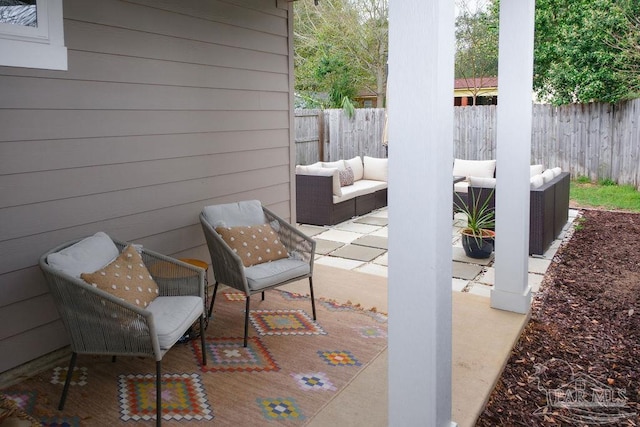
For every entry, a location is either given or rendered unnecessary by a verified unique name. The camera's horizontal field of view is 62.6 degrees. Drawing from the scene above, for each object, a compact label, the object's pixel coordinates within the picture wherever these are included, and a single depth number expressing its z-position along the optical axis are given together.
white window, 2.65
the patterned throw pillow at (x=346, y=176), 7.48
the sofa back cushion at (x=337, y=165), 7.43
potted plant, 5.18
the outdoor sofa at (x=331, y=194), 6.75
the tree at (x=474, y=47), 15.49
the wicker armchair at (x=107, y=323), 2.42
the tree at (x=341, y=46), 15.73
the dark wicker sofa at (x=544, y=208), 5.21
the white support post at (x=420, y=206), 1.71
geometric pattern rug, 2.50
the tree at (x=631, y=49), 9.28
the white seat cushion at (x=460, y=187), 7.02
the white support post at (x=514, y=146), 3.25
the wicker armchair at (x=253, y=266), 3.31
